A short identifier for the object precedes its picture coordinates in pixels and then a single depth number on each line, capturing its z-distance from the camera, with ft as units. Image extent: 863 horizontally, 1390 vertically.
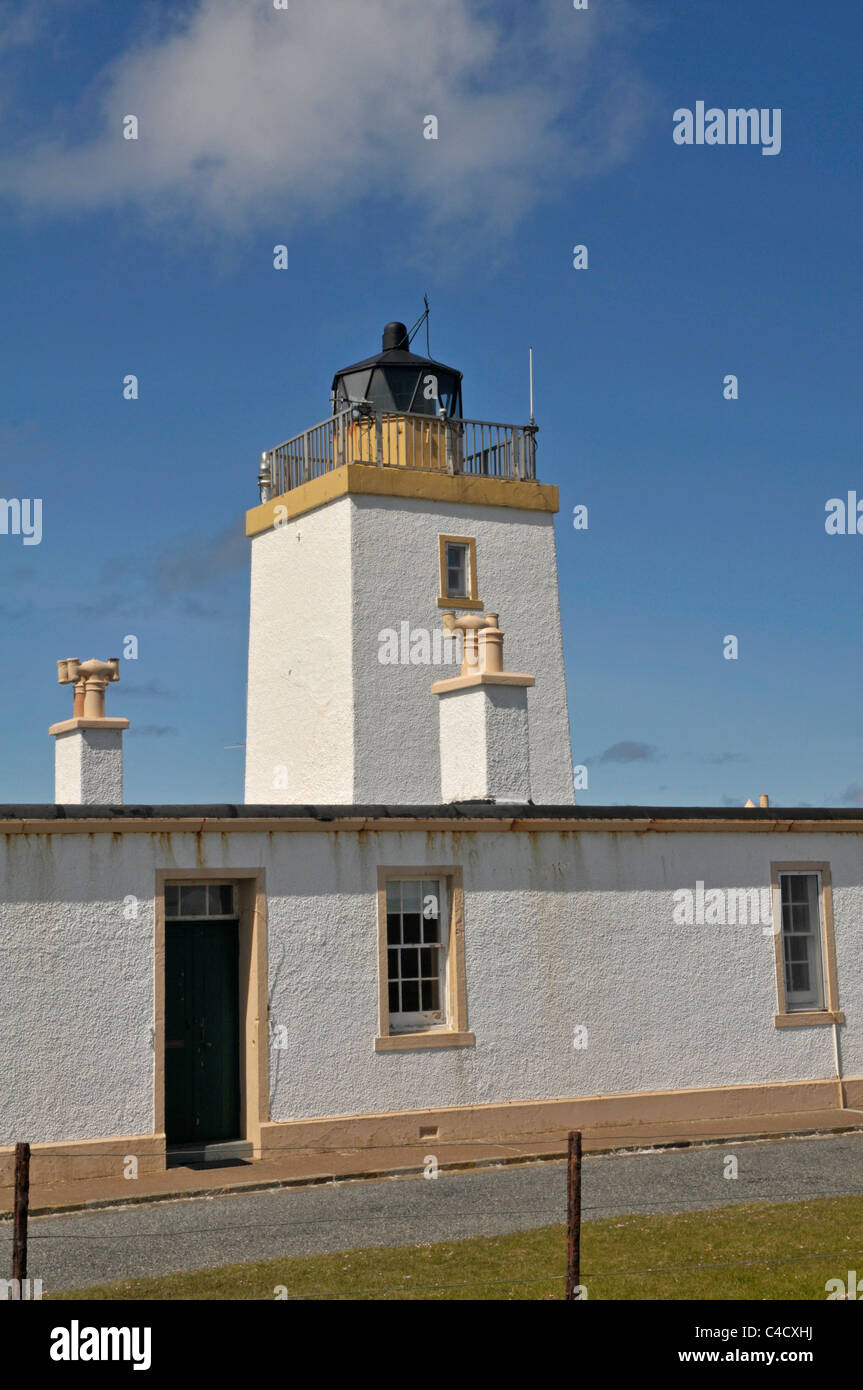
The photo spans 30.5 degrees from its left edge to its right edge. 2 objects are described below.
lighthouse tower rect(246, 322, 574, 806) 75.10
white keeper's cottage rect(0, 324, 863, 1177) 48.24
